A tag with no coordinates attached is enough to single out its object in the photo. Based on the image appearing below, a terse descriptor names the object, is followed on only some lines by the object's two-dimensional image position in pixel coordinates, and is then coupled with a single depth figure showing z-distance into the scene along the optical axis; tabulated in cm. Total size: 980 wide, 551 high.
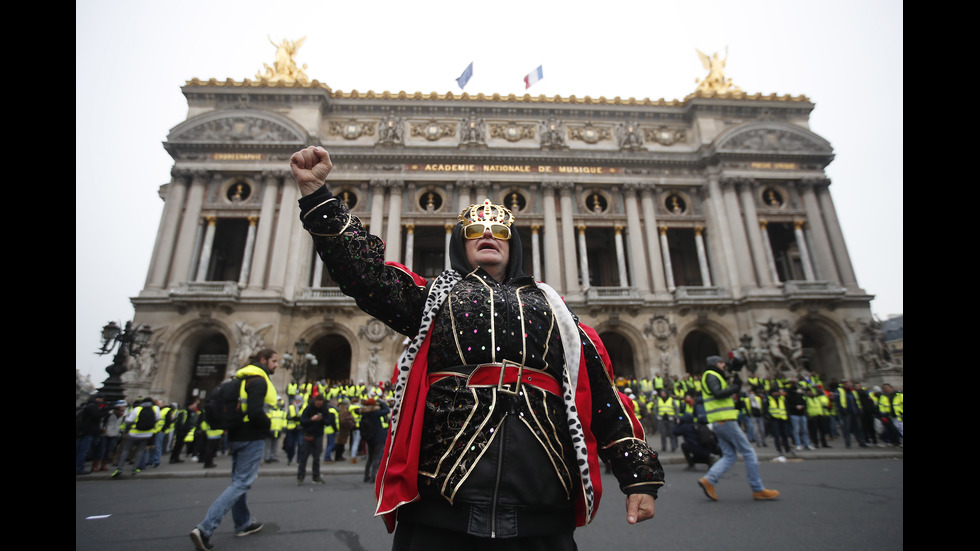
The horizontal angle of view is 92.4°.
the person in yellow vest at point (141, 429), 1037
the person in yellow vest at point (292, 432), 1165
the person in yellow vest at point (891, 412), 1291
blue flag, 2572
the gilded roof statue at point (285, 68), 2833
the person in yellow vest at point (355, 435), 1221
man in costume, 177
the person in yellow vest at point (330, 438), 1227
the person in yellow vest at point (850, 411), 1342
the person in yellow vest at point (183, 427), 1309
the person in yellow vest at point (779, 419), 1149
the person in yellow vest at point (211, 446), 1121
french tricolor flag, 2708
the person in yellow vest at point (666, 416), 1304
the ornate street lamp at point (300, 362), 1986
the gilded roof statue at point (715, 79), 2994
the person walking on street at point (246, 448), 462
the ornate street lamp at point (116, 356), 1176
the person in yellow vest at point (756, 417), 1371
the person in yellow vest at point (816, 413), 1317
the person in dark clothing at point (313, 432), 884
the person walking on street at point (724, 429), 633
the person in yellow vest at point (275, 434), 1216
